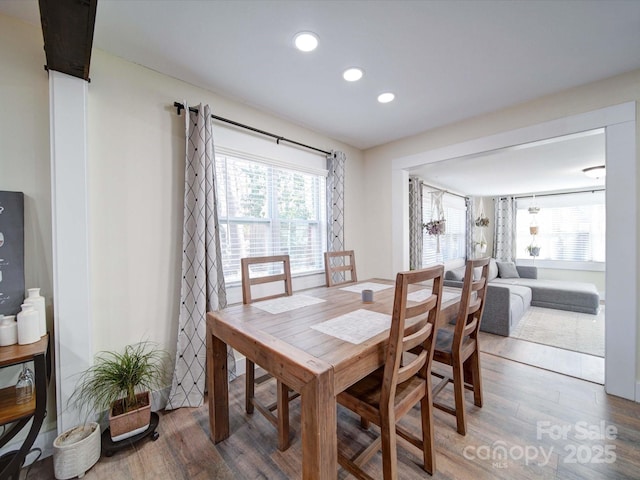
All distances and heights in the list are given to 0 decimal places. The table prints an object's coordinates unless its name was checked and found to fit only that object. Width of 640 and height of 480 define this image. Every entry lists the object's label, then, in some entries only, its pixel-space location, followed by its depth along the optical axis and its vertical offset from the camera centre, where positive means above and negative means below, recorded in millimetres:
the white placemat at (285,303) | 1721 -481
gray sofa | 3307 -982
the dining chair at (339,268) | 2482 -324
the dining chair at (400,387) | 1090 -771
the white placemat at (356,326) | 1244 -485
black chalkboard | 1401 -63
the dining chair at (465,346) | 1577 -767
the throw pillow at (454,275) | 3977 -628
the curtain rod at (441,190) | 4919 +984
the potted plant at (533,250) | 6371 -394
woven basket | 1337 -1151
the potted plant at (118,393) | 1564 -984
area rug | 2998 -1324
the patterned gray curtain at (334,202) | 3154 +438
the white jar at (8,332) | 1261 -458
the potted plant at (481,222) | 6402 +333
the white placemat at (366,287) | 2279 -475
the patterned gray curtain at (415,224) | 4051 +193
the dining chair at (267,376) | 1529 -898
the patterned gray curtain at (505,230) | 6820 +129
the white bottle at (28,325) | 1289 -436
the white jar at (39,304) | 1366 -349
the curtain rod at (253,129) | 2004 +1052
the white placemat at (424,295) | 1877 -465
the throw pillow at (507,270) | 5727 -804
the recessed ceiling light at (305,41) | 1573 +1257
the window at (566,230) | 5738 +106
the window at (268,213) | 2371 +265
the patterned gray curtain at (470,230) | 6516 +136
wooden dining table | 933 -504
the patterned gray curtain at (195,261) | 1957 -182
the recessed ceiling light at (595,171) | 3825 +968
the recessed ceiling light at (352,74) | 1910 +1260
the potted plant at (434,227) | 4613 +159
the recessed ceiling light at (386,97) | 2271 +1275
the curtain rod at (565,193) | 5707 +994
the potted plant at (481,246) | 6699 -292
